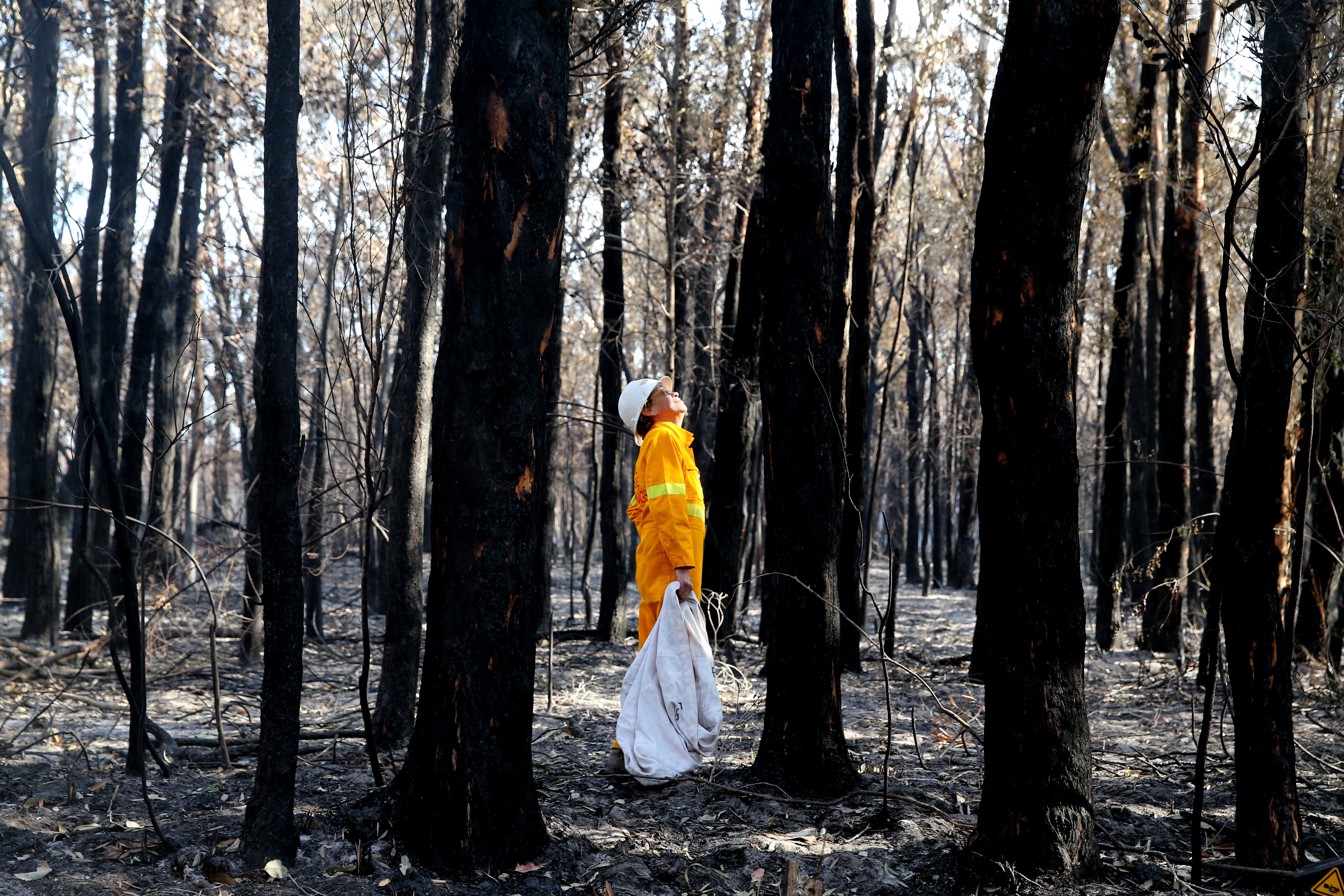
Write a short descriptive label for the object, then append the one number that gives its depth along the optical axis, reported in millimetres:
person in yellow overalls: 4902
